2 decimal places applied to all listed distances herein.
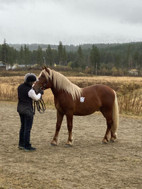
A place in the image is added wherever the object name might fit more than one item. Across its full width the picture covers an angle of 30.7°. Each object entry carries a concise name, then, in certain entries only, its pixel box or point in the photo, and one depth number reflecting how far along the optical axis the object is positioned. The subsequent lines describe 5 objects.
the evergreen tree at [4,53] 67.77
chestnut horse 5.88
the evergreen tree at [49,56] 83.44
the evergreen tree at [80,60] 80.61
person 5.46
